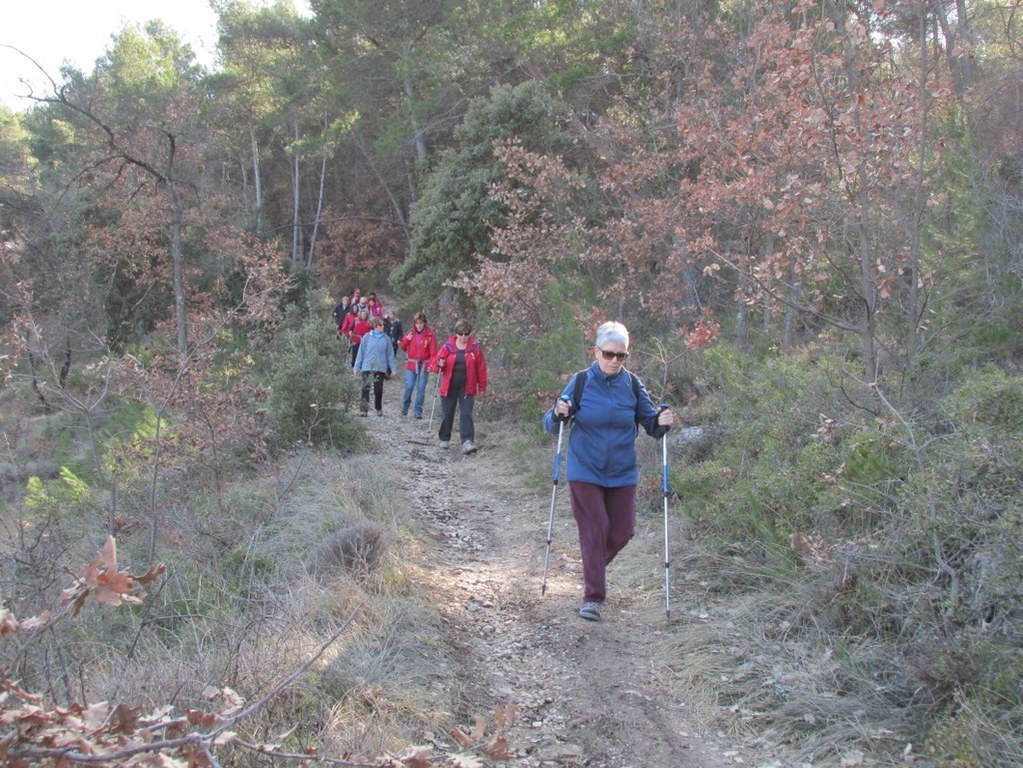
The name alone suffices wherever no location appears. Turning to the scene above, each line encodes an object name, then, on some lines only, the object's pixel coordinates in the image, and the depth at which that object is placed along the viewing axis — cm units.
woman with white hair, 615
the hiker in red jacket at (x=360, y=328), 1905
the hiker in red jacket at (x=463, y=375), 1244
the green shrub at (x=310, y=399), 1121
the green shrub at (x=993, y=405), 562
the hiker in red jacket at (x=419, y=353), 1452
